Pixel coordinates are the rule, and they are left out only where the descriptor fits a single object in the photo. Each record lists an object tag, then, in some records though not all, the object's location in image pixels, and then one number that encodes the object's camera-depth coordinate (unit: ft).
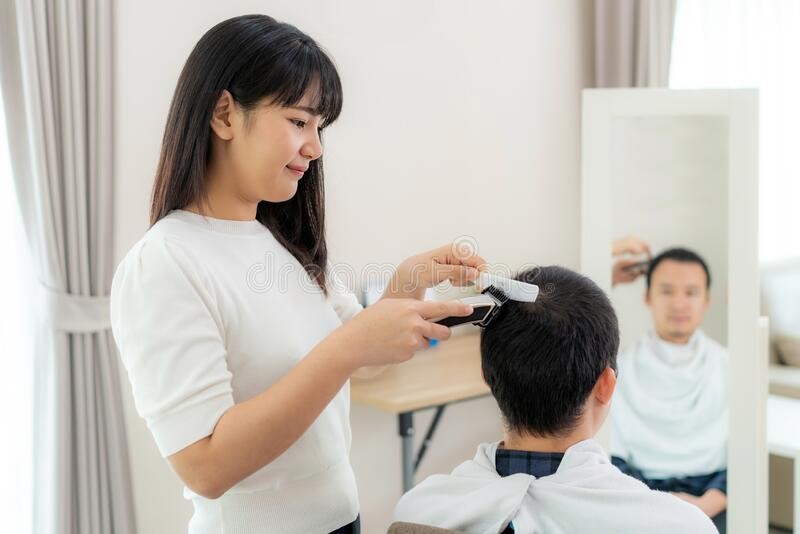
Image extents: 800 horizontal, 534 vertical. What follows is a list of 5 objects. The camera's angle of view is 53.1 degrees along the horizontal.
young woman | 3.15
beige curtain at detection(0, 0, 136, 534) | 5.87
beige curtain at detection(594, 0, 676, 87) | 10.46
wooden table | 7.16
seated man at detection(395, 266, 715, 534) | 3.63
